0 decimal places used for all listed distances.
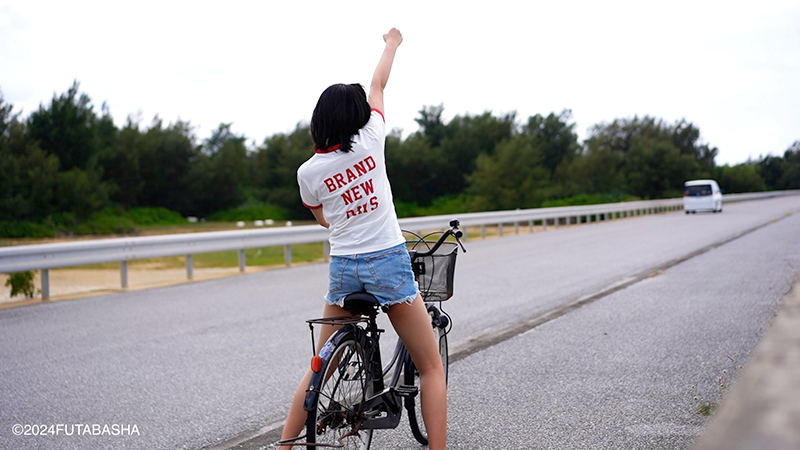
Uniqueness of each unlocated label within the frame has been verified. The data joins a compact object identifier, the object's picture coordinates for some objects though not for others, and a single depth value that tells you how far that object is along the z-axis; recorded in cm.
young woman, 332
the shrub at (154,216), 5556
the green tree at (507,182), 6475
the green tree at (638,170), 7931
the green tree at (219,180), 6419
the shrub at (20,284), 1100
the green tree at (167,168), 6122
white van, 3878
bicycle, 334
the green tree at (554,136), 8527
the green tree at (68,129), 4603
